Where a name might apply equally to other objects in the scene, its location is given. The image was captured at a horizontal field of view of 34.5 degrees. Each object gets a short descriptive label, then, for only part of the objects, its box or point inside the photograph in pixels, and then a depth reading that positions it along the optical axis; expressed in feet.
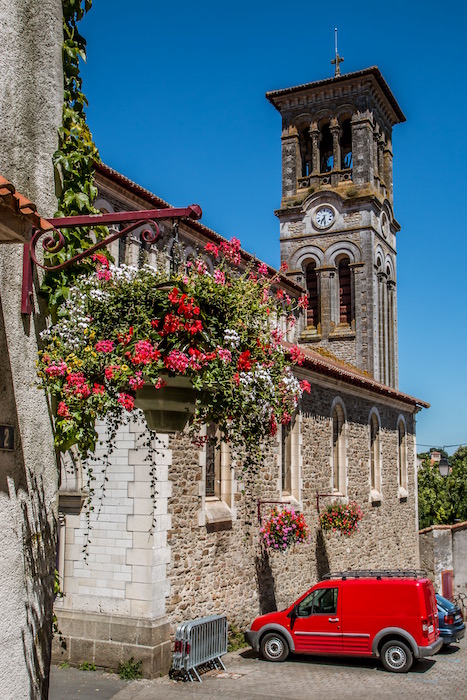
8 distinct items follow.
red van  41.11
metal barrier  36.52
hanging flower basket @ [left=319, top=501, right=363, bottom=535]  57.41
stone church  37.86
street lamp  75.61
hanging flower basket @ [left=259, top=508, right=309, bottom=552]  47.21
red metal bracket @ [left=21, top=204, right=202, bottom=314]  12.43
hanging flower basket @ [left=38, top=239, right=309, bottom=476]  13.42
